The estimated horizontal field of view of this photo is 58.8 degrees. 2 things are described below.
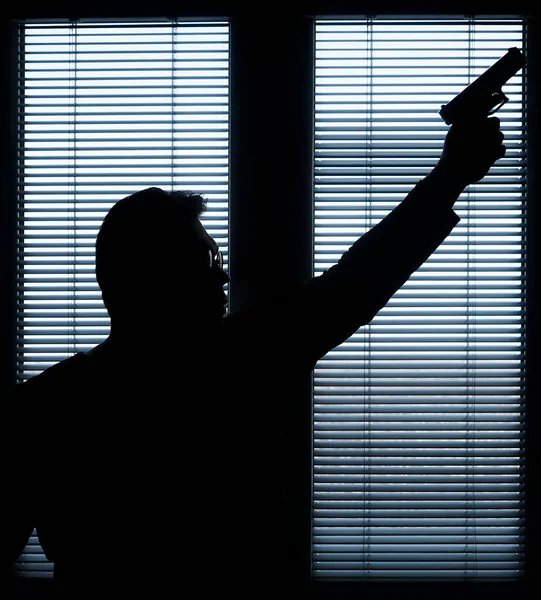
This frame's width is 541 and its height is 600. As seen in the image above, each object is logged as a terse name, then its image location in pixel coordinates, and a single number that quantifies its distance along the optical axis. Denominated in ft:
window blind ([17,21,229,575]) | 4.33
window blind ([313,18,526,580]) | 4.18
